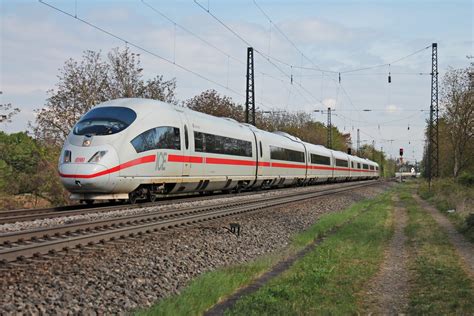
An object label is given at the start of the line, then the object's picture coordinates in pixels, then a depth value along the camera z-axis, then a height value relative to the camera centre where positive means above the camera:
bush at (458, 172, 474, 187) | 38.03 -0.40
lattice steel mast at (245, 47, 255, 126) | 38.09 +6.88
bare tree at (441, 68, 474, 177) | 46.12 +5.06
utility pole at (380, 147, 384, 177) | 136.01 +2.54
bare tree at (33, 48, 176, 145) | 28.68 +4.65
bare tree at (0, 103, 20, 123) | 23.53 +2.39
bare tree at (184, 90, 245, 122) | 51.31 +6.73
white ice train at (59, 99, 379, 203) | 15.28 +0.60
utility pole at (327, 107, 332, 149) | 64.66 +6.78
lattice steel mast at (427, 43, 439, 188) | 41.91 +7.52
